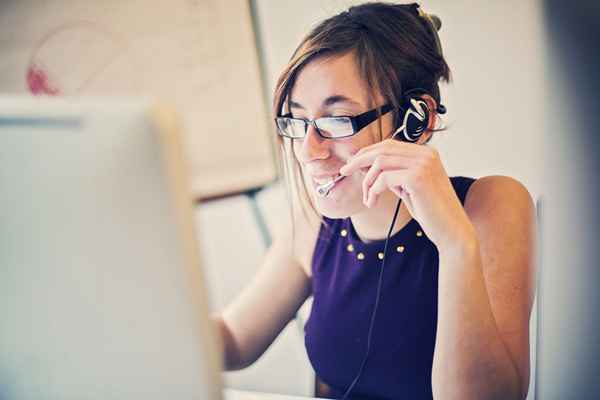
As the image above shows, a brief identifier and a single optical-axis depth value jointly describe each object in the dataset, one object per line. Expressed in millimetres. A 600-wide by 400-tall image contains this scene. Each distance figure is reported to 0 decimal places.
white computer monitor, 421
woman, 744
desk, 920
